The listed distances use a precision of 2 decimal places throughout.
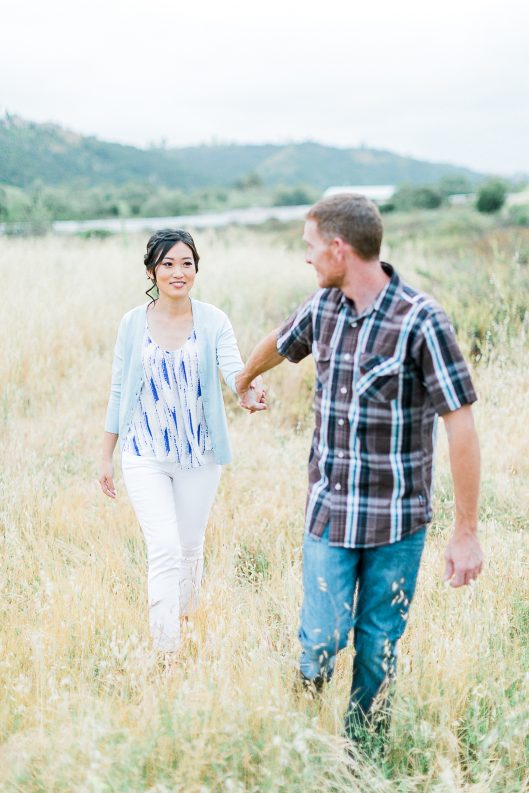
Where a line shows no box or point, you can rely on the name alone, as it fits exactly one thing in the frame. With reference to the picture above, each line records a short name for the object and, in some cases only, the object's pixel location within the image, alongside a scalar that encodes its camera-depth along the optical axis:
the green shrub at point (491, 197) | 31.64
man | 2.30
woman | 3.33
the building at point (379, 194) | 45.81
